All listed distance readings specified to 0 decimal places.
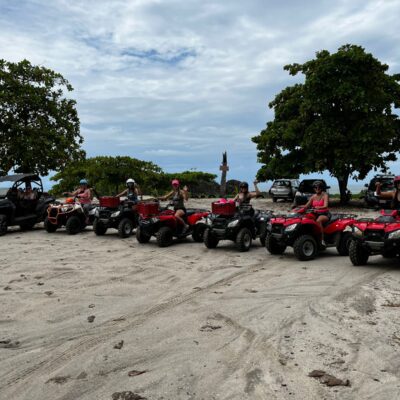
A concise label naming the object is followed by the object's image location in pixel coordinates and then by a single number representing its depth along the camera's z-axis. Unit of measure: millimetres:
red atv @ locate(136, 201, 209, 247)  11727
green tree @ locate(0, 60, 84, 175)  23594
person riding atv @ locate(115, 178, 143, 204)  13703
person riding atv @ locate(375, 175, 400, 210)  8562
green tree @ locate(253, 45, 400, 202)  24188
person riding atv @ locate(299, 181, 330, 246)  10120
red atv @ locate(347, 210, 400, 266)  8312
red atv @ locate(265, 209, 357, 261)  9578
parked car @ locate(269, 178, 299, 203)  32625
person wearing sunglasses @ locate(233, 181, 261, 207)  11328
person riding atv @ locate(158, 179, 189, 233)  12039
